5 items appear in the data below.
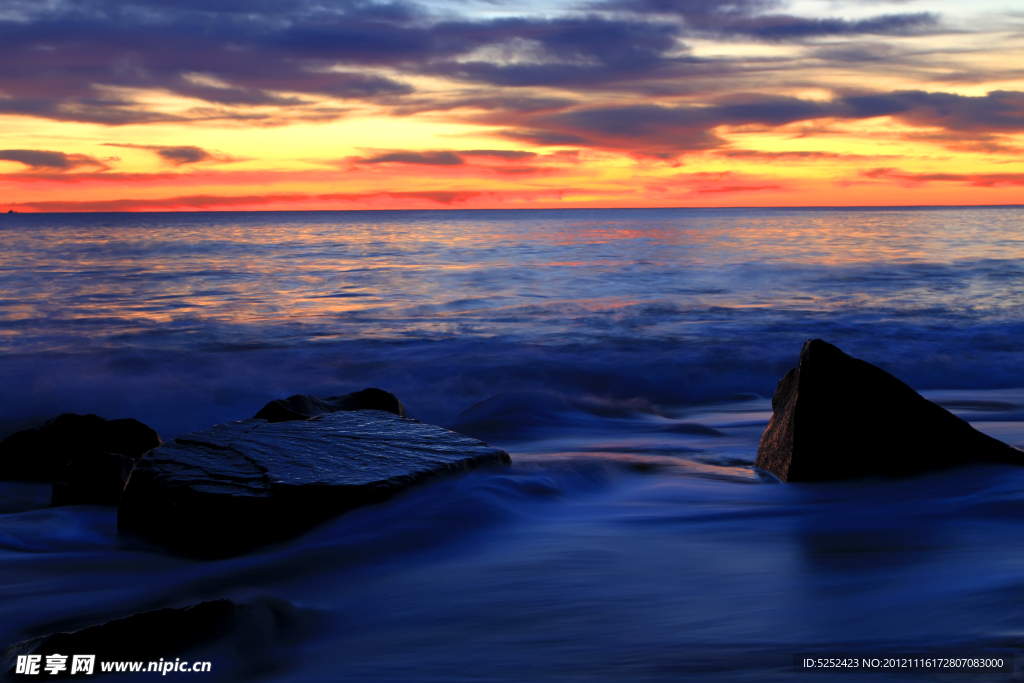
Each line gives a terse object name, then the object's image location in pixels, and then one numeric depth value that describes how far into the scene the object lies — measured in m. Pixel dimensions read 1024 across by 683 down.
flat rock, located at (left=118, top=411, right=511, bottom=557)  3.12
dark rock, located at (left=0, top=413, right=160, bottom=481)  4.66
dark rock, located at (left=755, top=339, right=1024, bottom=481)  3.83
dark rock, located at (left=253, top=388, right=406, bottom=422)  4.87
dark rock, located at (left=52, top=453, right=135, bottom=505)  3.90
